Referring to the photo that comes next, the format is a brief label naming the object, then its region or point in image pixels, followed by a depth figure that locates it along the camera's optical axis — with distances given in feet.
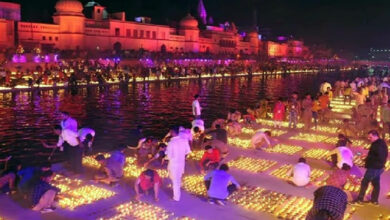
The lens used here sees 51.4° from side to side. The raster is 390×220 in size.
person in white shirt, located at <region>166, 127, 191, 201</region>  26.35
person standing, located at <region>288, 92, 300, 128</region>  54.39
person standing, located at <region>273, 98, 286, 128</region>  53.98
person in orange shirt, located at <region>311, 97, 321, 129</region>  54.89
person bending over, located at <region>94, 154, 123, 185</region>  30.86
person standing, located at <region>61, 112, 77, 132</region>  32.68
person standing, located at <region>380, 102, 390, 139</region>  45.91
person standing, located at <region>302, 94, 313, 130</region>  53.31
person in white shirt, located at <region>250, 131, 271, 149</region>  42.78
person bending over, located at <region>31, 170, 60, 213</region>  25.25
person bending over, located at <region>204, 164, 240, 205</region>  27.30
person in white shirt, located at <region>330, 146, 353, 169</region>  32.40
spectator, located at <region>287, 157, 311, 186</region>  30.58
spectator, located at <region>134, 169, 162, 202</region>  27.63
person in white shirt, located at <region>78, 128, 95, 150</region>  37.50
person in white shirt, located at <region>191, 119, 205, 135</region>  43.73
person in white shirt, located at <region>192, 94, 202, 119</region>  50.78
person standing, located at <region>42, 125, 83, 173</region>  32.19
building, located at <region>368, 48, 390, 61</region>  586.45
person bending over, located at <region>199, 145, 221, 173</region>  33.68
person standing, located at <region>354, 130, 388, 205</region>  26.08
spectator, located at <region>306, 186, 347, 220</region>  18.95
